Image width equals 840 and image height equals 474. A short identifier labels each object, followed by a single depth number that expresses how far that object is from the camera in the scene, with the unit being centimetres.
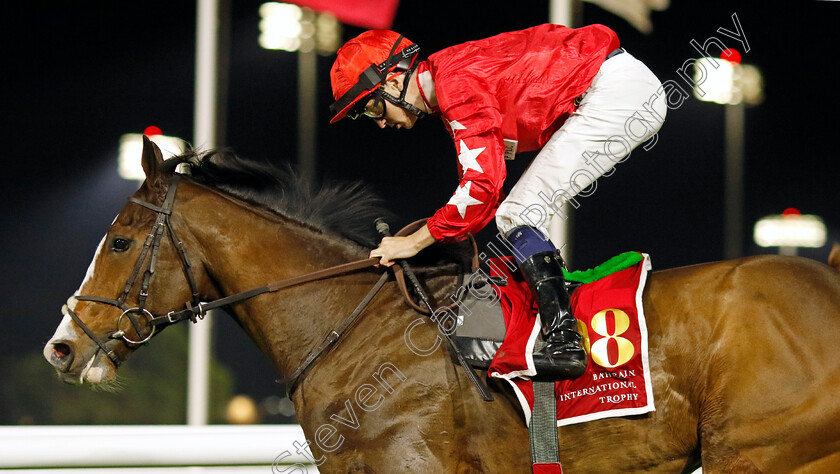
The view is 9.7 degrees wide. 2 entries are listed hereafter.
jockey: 1384
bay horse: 1368
